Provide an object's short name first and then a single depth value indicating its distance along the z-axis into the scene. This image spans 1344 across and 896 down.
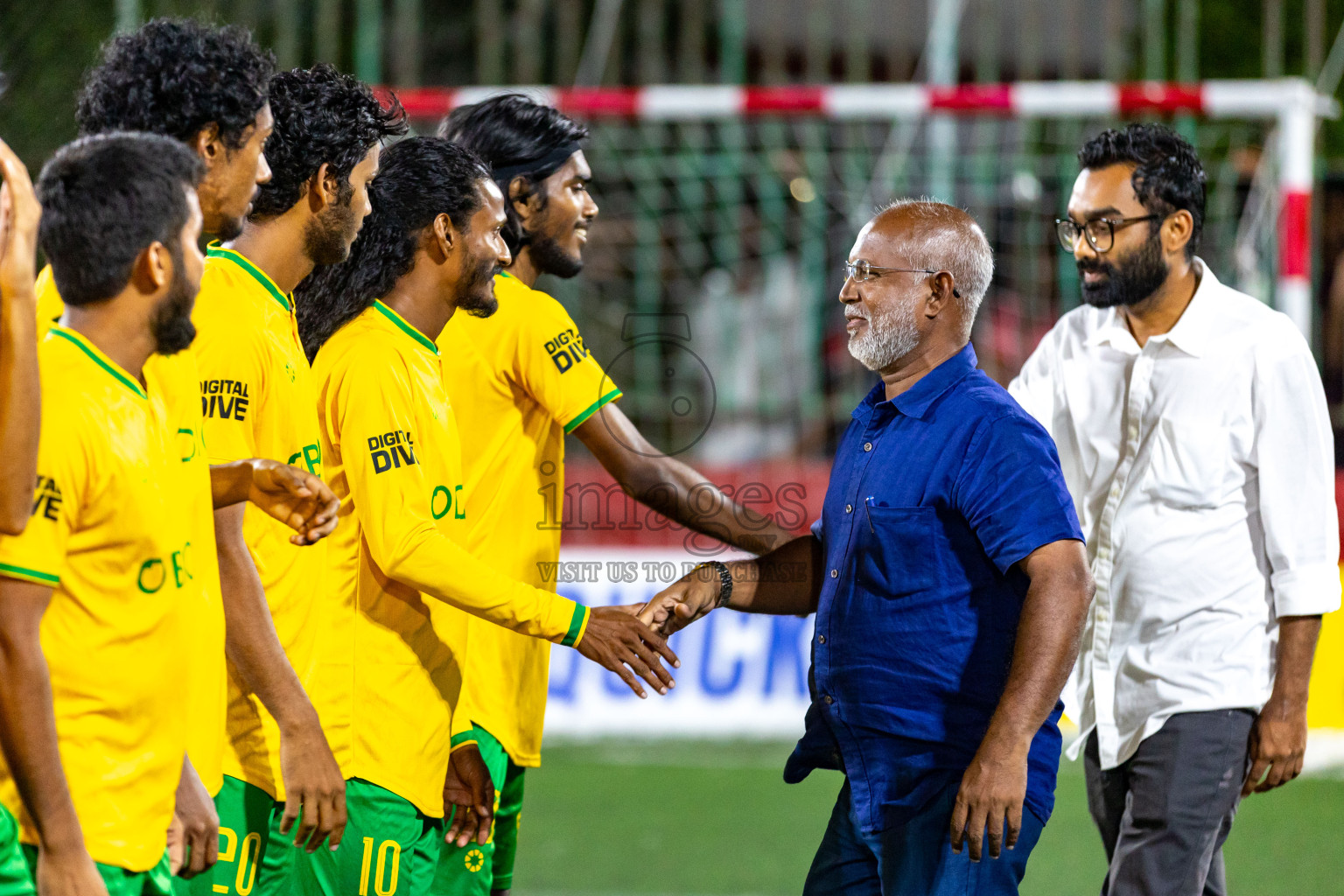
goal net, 17.66
